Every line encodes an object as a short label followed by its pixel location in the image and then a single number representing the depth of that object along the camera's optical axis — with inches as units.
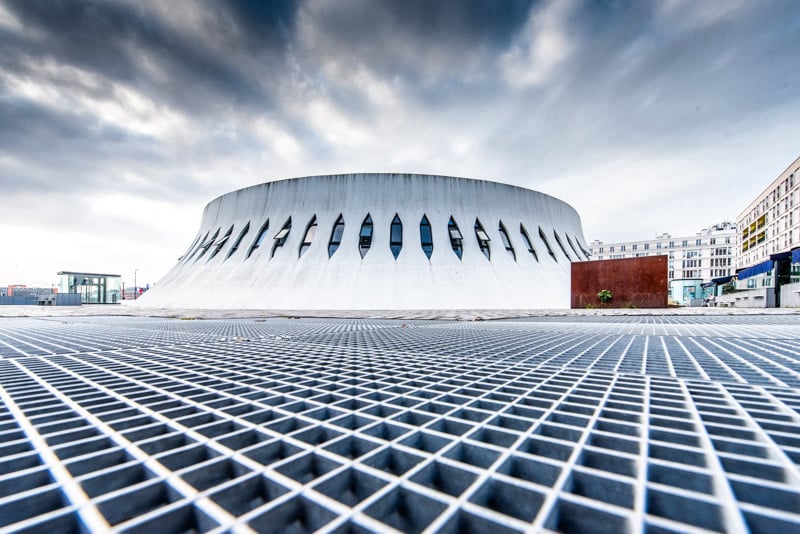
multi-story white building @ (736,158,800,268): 1694.1
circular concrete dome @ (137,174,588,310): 945.5
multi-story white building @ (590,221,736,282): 3070.9
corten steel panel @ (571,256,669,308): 783.1
